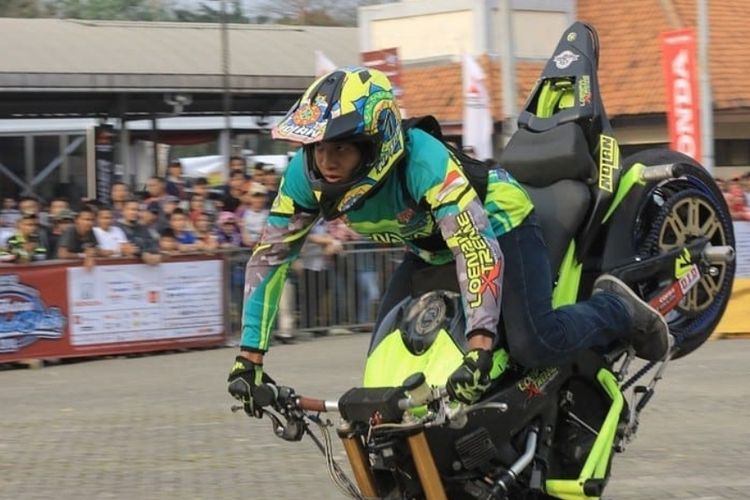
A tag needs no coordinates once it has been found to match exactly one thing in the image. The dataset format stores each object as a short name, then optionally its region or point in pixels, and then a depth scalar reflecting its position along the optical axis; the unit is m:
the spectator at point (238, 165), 17.84
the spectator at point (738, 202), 15.71
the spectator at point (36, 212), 14.05
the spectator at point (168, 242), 14.30
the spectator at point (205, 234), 14.72
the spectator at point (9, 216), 15.72
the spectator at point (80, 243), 13.80
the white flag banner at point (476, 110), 15.77
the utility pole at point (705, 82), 18.45
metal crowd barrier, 15.10
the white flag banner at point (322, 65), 16.34
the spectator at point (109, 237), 14.01
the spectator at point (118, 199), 14.56
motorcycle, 4.61
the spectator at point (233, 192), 16.17
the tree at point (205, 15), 51.24
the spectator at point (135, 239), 14.05
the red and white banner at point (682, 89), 16.11
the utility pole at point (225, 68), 22.49
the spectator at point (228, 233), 15.06
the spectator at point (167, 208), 14.81
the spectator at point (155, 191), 15.38
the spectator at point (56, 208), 14.69
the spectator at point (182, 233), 14.55
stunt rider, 4.45
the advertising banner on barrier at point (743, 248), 15.31
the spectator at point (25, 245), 13.52
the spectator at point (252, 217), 15.20
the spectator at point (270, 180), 16.35
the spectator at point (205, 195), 15.55
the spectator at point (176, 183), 17.48
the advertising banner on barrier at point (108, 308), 13.35
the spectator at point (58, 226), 14.07
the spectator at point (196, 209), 15.17
